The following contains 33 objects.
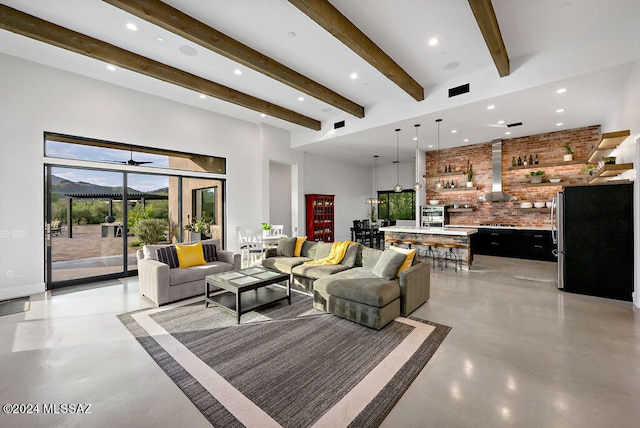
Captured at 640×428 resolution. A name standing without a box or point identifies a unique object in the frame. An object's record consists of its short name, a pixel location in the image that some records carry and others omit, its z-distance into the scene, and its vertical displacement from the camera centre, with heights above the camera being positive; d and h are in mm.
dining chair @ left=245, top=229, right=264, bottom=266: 6730 -684
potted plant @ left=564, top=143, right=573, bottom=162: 6926 +1453
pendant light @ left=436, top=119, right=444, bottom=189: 9164 +1423
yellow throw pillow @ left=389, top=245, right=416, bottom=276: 3777 -605
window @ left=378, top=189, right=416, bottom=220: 11938 +390
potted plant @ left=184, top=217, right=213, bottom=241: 6840 -303
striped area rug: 1964 -1360
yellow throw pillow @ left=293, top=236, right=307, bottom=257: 5661 -662
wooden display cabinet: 9492 -96
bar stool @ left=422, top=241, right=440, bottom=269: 6777 -1005
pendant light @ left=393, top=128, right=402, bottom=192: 7441 +2115
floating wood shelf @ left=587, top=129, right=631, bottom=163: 3963 +1075
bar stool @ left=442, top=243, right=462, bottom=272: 6348 -1018
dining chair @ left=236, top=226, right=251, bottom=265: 6926 -686
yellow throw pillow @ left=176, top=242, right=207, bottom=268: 4641 -674
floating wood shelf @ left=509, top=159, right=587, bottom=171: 6895 +1266
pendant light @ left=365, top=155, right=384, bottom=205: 12556 +1303
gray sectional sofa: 3286 -957
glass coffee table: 3568 -1068
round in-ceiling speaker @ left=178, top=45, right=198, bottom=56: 4250 +2581
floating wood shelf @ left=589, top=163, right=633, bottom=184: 3953 +619
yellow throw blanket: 4883 -722
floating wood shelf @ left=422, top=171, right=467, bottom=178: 8861 +1290
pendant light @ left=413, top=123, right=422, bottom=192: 9050 +1413
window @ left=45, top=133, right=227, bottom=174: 4992 +1284
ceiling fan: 5761 +1124
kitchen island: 6293 -584
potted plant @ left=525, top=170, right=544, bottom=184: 7445 +997
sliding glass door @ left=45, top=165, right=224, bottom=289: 5055 -11
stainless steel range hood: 7987 +1039
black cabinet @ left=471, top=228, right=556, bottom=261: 7223 -843
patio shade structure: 5211 +392
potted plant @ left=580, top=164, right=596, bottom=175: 6133 +971
